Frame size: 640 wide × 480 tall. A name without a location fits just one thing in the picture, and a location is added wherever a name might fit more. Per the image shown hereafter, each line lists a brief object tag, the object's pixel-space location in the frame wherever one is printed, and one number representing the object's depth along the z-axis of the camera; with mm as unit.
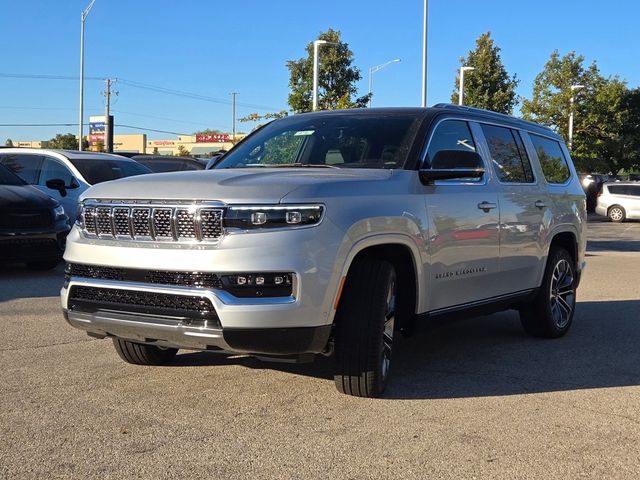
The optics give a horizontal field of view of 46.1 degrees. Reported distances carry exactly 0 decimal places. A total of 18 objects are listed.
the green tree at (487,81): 32250
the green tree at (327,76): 31234
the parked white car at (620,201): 27906
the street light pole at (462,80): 29547
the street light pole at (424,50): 23344
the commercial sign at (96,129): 84006
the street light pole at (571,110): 35497
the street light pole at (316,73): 24266
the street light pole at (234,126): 94200
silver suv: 4020
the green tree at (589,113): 37125
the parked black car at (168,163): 15984
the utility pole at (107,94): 68812
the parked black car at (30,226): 9555
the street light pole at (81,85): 38312
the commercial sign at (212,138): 114812
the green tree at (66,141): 86750
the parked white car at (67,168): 12016
